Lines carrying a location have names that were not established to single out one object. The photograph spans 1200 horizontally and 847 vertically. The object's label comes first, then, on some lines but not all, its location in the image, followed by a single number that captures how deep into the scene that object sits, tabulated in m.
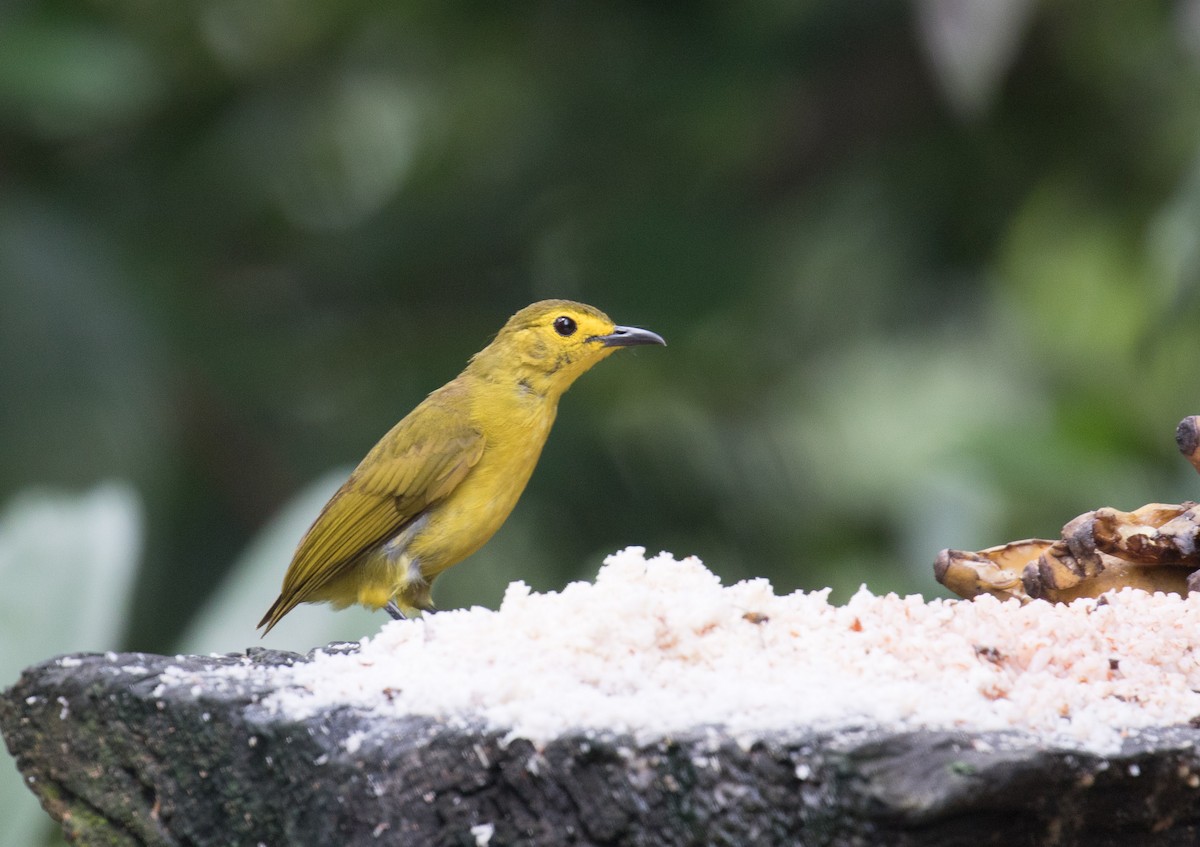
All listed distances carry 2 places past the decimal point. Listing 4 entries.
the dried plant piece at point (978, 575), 5.82
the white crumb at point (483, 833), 3.80
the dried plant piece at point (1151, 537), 5.59
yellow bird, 7.36
